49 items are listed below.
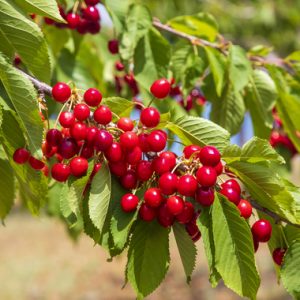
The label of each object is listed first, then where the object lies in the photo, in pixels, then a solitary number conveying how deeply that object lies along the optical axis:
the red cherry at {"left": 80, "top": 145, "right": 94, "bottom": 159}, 1.01
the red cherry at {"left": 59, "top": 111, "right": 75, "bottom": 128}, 0.99
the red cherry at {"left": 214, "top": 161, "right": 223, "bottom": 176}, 0.97
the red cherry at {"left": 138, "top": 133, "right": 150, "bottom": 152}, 1.00
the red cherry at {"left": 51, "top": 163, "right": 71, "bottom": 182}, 1.00
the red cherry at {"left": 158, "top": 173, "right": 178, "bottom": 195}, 0.96
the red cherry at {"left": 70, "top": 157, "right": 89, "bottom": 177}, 0.98
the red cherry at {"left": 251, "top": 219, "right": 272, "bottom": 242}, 1.00
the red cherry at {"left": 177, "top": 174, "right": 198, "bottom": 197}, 0.96
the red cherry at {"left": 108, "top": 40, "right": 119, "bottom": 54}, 1.35
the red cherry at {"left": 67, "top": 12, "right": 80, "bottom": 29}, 1.25
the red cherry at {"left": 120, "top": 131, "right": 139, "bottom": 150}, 0.97
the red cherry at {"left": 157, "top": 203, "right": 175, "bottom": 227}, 0.98
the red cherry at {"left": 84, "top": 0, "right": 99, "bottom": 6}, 1.23
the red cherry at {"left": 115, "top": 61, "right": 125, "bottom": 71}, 1.50
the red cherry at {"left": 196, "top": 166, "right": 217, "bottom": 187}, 0.95
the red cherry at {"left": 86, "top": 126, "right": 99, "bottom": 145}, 0.99
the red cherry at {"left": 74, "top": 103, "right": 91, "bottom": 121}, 1.00
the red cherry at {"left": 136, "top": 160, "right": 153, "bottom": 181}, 0.98
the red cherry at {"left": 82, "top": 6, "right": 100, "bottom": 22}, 1.27
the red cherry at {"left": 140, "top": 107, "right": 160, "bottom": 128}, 1.00
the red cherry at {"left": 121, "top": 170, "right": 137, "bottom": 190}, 1.00
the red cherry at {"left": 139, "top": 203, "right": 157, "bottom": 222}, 0.98
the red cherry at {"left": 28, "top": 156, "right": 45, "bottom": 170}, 1.03
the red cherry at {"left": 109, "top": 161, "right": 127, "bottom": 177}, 1.00
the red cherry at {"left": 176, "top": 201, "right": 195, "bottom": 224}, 0.98
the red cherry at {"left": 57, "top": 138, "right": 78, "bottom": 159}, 1.00
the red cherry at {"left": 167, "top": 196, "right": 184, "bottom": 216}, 0.96
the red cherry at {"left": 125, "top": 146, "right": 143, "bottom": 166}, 0.98
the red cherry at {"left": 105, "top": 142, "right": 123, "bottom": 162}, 0.97
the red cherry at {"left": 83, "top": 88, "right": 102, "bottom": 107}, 1.01
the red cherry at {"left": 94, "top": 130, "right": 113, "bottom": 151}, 0.97
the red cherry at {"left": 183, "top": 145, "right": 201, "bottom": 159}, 0.99
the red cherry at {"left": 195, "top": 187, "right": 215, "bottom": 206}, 0.97
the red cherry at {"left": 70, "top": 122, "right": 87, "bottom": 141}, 0.99
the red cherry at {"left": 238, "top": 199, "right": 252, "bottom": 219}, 0.99
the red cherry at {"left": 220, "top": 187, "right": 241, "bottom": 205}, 0.99
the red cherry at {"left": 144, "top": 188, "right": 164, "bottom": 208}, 0.97
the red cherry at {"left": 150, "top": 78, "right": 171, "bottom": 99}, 1.06
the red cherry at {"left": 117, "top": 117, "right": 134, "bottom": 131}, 1.00
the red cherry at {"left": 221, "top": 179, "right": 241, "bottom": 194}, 0.99
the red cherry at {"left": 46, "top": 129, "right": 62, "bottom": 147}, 1.01
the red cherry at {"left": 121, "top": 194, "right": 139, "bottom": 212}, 0.98
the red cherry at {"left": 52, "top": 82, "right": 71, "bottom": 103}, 1.01
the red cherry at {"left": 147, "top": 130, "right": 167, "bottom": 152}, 0.98
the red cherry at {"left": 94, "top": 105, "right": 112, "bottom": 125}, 0.99
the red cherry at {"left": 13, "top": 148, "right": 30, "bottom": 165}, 1.02
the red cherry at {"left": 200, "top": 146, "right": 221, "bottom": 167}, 0.96
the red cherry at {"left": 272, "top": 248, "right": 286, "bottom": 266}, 1.03
